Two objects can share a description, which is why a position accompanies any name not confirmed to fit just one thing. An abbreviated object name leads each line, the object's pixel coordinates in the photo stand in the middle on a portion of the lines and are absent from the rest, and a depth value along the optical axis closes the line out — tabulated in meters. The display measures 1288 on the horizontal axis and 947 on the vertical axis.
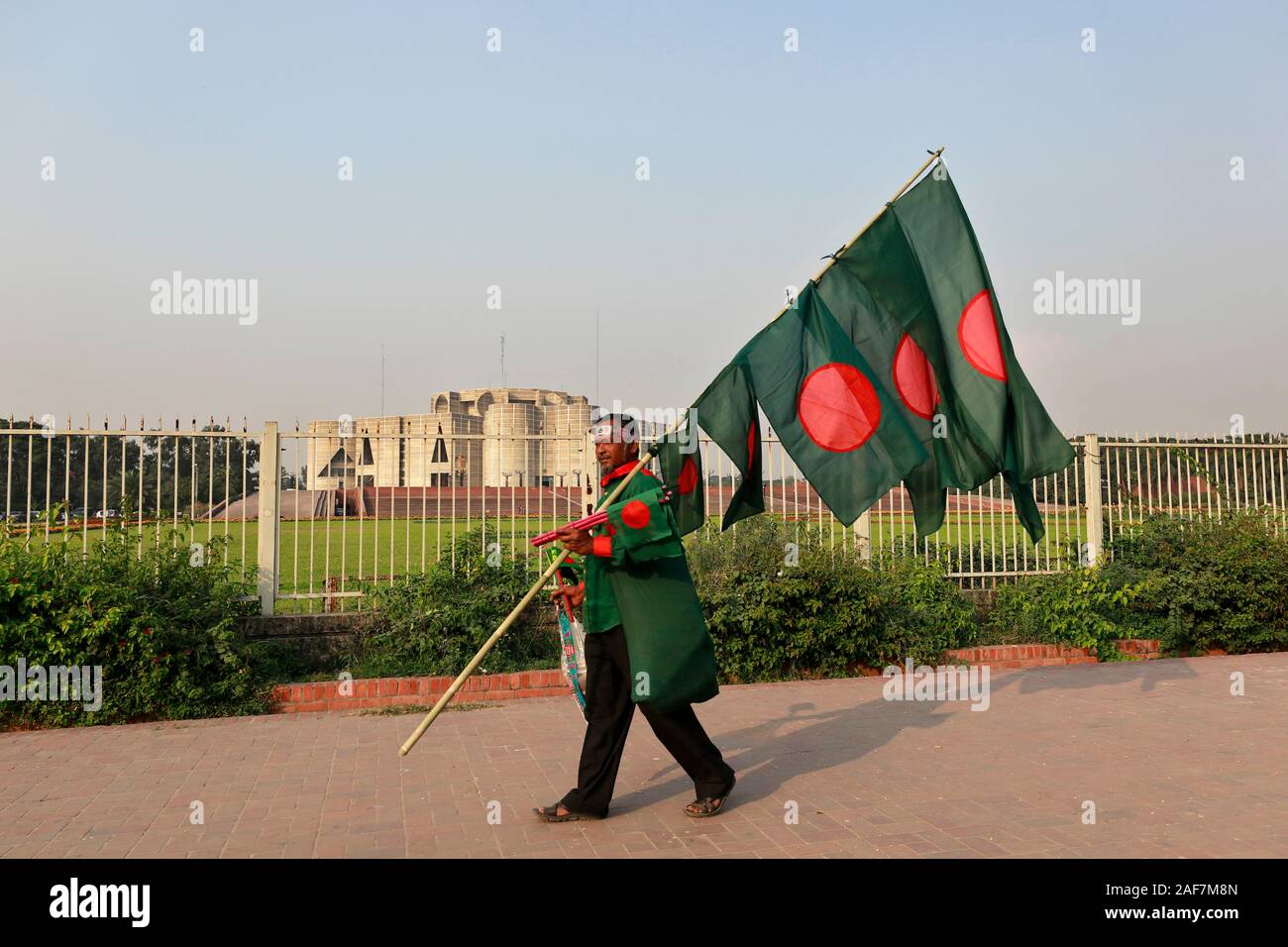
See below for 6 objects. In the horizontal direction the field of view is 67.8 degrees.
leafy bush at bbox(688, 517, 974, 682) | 8.50
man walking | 4.54
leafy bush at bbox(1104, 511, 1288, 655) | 9.83
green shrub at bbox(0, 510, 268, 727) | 6.79
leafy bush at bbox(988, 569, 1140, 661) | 9.52
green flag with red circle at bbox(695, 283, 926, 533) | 5.40
